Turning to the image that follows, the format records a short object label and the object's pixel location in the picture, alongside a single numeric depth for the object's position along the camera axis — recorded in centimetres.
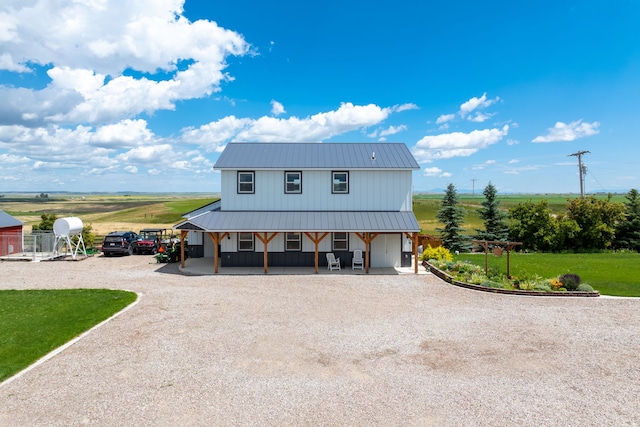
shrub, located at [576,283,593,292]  1383
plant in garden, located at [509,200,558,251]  2872
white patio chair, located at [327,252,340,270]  1892
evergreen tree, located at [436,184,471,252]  2953
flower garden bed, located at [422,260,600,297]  1366
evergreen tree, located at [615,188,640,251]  2919
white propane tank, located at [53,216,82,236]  2217
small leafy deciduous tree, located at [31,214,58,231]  3023
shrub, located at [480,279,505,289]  1447
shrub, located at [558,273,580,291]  1399
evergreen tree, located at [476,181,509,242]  2986
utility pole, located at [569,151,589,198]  3668
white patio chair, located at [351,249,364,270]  1912
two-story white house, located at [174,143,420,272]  1944
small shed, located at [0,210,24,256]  2286
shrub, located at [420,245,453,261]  2045
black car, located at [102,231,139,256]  2339
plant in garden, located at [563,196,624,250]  2850
